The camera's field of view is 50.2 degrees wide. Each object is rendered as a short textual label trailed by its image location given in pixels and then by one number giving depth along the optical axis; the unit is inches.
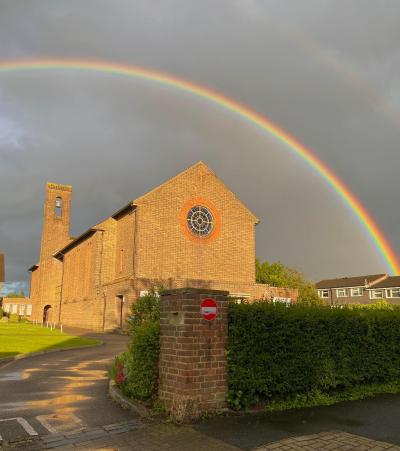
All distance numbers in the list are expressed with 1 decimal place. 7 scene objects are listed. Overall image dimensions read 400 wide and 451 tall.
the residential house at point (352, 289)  3100.4
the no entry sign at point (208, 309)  297.9
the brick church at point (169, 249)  1341.0
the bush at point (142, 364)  311.1
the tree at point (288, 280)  1850.4
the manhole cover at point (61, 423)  259.3
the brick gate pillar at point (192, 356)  281.0
